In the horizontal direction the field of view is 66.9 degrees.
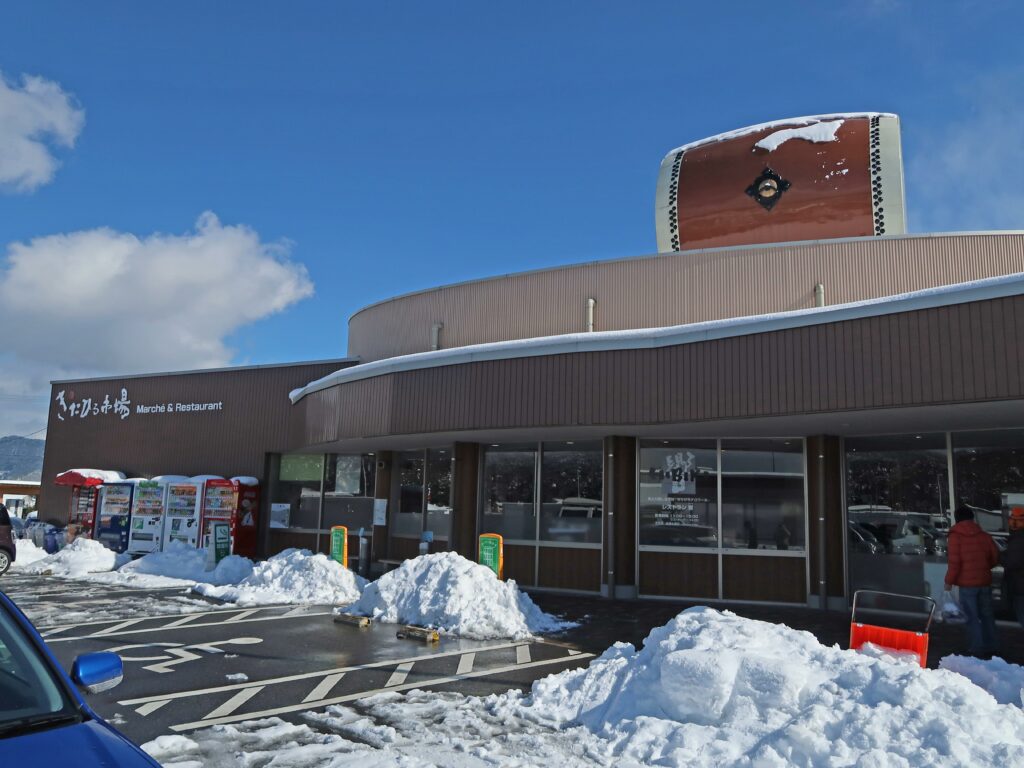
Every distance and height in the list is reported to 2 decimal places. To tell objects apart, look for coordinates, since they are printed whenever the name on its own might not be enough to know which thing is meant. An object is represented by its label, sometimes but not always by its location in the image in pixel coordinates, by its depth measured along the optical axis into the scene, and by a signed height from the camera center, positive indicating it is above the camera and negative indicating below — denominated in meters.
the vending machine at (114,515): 21.44 -0.79
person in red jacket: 9.01 -0.78
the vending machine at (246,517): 20.09 -0.69
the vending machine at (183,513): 20.50 -0.63
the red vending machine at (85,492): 21.84 -0.18
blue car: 3.05 -0.99
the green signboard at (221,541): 17.64 -1.16
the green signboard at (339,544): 15.65 -1.03
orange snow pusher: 6.95 -1.20
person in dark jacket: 8.85 -0.64
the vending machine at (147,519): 20.92 -0.84
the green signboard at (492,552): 13.07 -0.93
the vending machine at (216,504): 20.25 -0.37
